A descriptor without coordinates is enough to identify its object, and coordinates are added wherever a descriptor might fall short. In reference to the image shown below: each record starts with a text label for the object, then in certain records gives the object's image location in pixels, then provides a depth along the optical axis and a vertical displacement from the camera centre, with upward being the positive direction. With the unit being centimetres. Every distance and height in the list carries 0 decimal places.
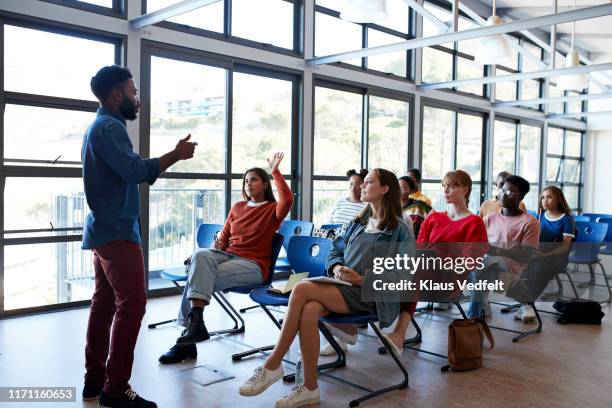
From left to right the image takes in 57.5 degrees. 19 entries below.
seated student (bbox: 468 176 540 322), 412 -37
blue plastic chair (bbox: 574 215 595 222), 704 -39
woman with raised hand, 340 -48
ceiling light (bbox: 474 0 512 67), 554 +137
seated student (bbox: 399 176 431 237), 489 -17
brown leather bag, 332 -95
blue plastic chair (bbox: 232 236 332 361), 335 -49
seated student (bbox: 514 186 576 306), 473 -49
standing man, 254 -13
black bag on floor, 463 -104
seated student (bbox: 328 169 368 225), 519 -18
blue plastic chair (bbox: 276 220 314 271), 451 -38
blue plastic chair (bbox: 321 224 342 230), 509 -39
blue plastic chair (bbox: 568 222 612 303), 550 -55
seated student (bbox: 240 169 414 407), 277 -54
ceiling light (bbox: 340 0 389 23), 403 +128
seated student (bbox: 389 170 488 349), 370 -29
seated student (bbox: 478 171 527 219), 519 -18
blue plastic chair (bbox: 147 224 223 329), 411 -45
